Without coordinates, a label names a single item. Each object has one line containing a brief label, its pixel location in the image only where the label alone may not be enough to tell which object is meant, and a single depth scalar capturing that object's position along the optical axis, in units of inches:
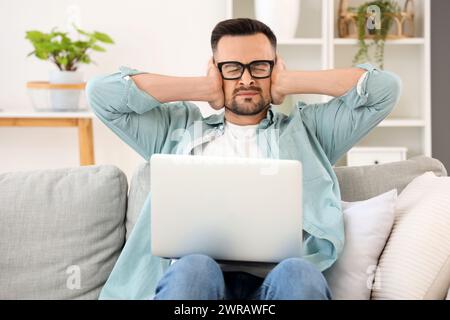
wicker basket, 240.5
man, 116.7
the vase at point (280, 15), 234.1
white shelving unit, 249.7
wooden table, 234.7
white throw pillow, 106.9
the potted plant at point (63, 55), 232.8
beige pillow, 100.9
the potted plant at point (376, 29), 238.7
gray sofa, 120.3
